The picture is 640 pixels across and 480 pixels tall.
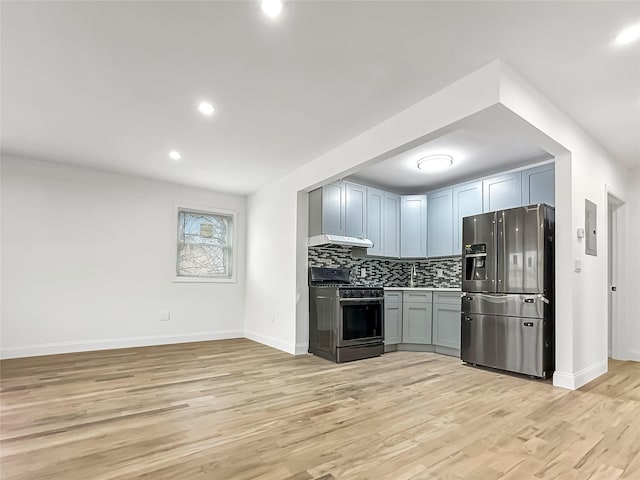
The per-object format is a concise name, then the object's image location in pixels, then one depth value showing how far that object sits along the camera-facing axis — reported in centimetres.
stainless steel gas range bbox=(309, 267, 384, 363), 438
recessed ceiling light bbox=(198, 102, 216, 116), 318
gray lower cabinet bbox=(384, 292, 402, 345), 495
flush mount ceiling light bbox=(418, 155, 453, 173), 425
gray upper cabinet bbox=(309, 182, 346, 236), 489
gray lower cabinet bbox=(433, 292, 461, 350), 468
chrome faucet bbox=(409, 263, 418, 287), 601
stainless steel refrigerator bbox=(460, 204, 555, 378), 358
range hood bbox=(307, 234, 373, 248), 466
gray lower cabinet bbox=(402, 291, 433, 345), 498
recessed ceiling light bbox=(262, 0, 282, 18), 201
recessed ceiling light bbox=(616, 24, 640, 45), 219
